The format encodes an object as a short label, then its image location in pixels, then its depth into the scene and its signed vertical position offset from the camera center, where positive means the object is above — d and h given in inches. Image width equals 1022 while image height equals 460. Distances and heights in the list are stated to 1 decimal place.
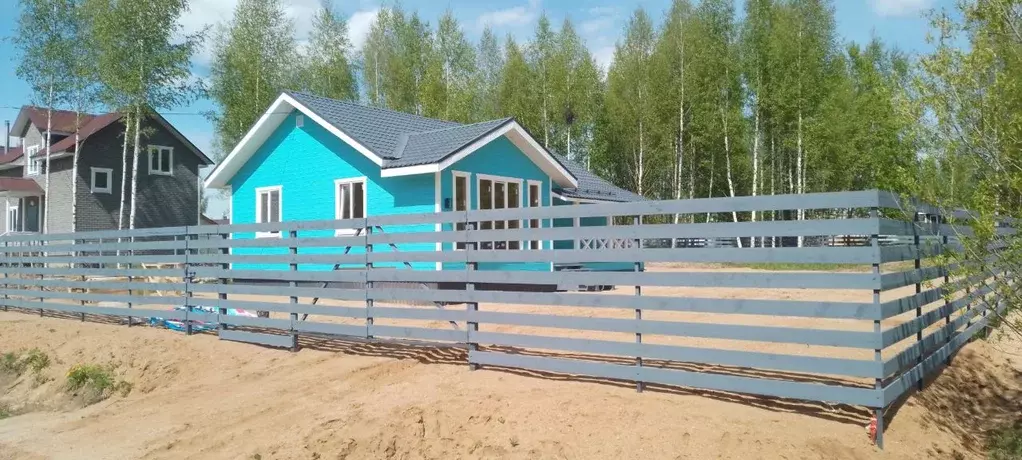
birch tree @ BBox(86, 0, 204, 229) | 885.2 +256.0
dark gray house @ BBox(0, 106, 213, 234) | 1238.3 +122.3
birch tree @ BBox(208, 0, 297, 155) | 1323.8 +349.7
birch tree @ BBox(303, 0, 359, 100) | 1502.2 +409.6
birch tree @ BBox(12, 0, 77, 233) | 890.1 +263.9
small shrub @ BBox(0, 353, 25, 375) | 385.3 -70.7
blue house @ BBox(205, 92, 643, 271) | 584.4 +66.4
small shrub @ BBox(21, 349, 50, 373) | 380.8 -67.8
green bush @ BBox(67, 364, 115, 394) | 327.0 -67.6
